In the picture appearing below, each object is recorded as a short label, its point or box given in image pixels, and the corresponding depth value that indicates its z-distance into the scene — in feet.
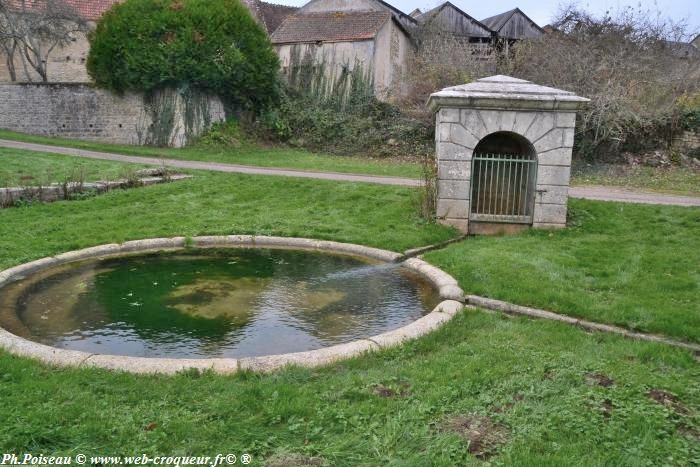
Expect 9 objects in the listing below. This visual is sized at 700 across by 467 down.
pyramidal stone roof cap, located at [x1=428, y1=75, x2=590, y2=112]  27.53
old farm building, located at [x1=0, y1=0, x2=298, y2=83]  92.07
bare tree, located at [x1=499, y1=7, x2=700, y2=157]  57.77
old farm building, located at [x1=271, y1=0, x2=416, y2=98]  77.82
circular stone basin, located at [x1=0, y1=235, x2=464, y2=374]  14.53
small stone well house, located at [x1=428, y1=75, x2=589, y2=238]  27.89
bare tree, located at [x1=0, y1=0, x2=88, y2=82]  78.12
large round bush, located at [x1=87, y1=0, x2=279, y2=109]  65.62
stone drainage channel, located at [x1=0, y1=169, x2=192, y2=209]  33.14
